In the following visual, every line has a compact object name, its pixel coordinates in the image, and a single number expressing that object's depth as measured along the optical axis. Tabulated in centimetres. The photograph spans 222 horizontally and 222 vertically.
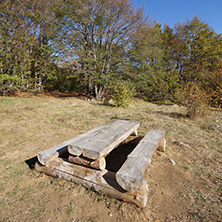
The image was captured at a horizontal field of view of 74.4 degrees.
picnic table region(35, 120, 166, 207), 173
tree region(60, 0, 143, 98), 1004
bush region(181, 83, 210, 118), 599
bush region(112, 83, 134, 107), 796
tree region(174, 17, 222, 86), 1323
